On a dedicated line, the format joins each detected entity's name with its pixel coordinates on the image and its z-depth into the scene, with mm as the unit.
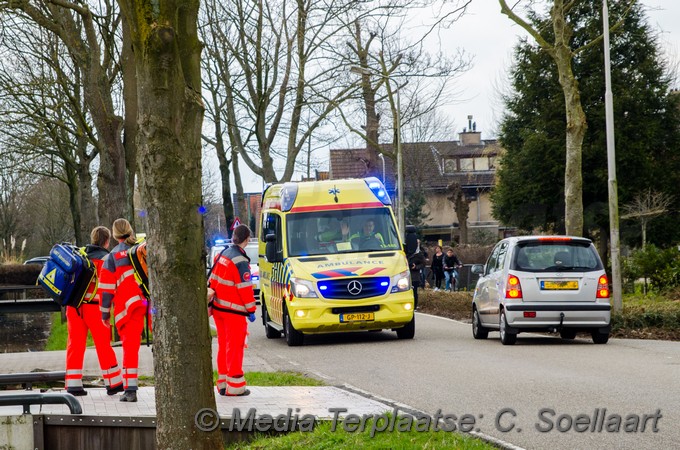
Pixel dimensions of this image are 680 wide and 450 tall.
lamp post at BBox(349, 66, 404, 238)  35781
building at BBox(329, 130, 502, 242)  71312
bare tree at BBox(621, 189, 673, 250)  37594
